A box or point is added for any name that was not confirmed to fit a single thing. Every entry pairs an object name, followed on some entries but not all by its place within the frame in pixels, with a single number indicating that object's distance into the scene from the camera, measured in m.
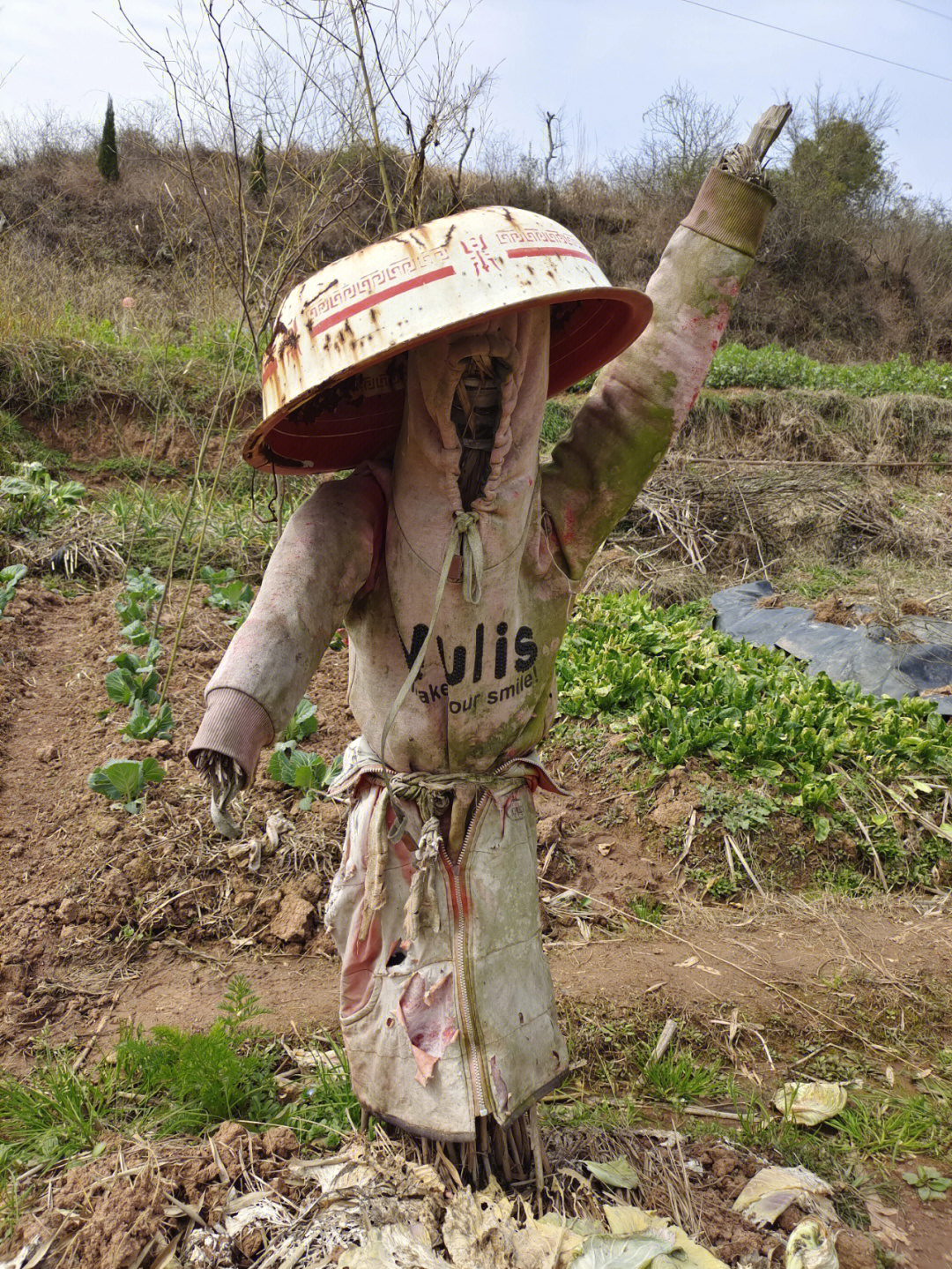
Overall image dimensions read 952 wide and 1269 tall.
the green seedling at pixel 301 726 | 4.55
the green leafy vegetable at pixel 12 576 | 6.10
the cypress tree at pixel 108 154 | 19.19
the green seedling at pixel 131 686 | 4.74
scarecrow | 1.62
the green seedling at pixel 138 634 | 5.37
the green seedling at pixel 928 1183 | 2.52
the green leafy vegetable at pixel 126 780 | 3.95
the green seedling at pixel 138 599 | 5.70
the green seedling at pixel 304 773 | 4.10
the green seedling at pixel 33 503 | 7.10
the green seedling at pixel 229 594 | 5.94
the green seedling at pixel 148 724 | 4.47
